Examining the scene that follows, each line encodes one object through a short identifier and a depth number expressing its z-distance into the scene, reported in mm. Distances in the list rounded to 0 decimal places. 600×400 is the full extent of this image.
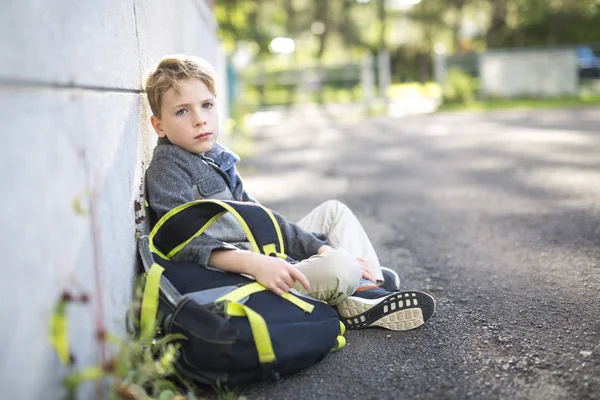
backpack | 2178
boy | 2496
